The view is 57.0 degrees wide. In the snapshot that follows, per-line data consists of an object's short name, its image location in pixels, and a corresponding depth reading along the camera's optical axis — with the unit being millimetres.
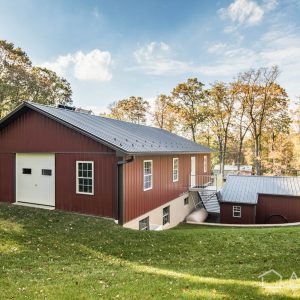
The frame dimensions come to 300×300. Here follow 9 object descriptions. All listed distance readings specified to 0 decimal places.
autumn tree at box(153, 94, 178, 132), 40094
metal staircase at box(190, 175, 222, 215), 21312
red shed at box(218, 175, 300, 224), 18672
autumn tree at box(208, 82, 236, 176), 35375
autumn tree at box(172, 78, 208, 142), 37500
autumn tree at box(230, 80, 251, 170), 33844
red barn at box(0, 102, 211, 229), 11961
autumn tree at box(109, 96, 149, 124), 42969
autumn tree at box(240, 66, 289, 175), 32031
